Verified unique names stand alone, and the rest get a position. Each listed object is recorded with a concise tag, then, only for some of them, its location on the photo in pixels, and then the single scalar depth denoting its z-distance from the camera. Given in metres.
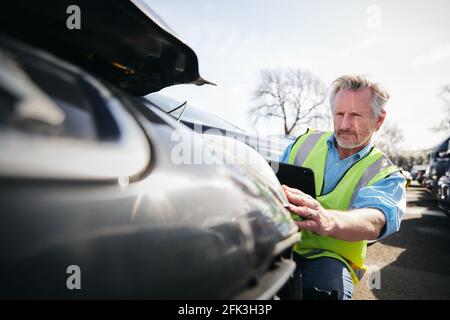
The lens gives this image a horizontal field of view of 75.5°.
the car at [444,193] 4.87
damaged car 0.37
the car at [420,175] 14.24
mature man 1.12
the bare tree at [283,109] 25.78
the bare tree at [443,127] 29.62
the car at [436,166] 8.00
